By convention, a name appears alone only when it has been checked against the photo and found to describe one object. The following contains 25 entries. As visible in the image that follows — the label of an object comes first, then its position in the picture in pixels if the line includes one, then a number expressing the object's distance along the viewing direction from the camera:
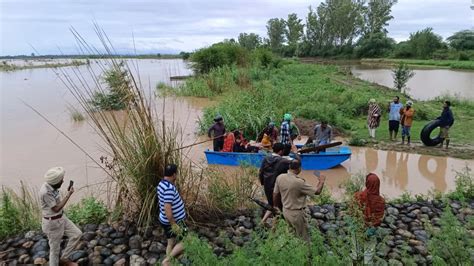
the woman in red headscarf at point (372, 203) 4.58
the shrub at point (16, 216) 5.27
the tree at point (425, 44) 57.41
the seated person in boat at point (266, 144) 9.00
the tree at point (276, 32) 76.62
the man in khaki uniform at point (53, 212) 4.16
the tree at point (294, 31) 72.56
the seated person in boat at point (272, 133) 9.10
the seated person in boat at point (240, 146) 9.27
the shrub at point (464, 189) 6.41
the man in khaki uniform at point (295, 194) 4.41
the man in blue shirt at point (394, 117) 11.05
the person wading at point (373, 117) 11.27
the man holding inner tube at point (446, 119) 10.48
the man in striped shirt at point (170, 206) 4.14
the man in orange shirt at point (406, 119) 10.79
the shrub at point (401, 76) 21.62
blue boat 8.88
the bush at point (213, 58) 29.53
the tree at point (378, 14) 70.88
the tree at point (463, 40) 54.19
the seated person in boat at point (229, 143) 9.28
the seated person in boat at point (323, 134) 9.09
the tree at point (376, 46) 64.00
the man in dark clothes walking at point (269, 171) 5.33
